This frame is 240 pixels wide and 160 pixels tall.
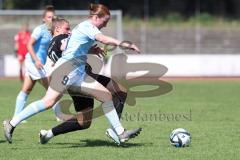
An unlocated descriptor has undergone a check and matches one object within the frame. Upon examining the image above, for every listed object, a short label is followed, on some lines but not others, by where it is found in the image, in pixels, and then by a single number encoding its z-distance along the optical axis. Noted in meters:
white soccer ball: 19.15
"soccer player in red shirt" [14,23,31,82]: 52.39
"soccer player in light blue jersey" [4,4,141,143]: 18.58
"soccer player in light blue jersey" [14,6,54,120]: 24.20
